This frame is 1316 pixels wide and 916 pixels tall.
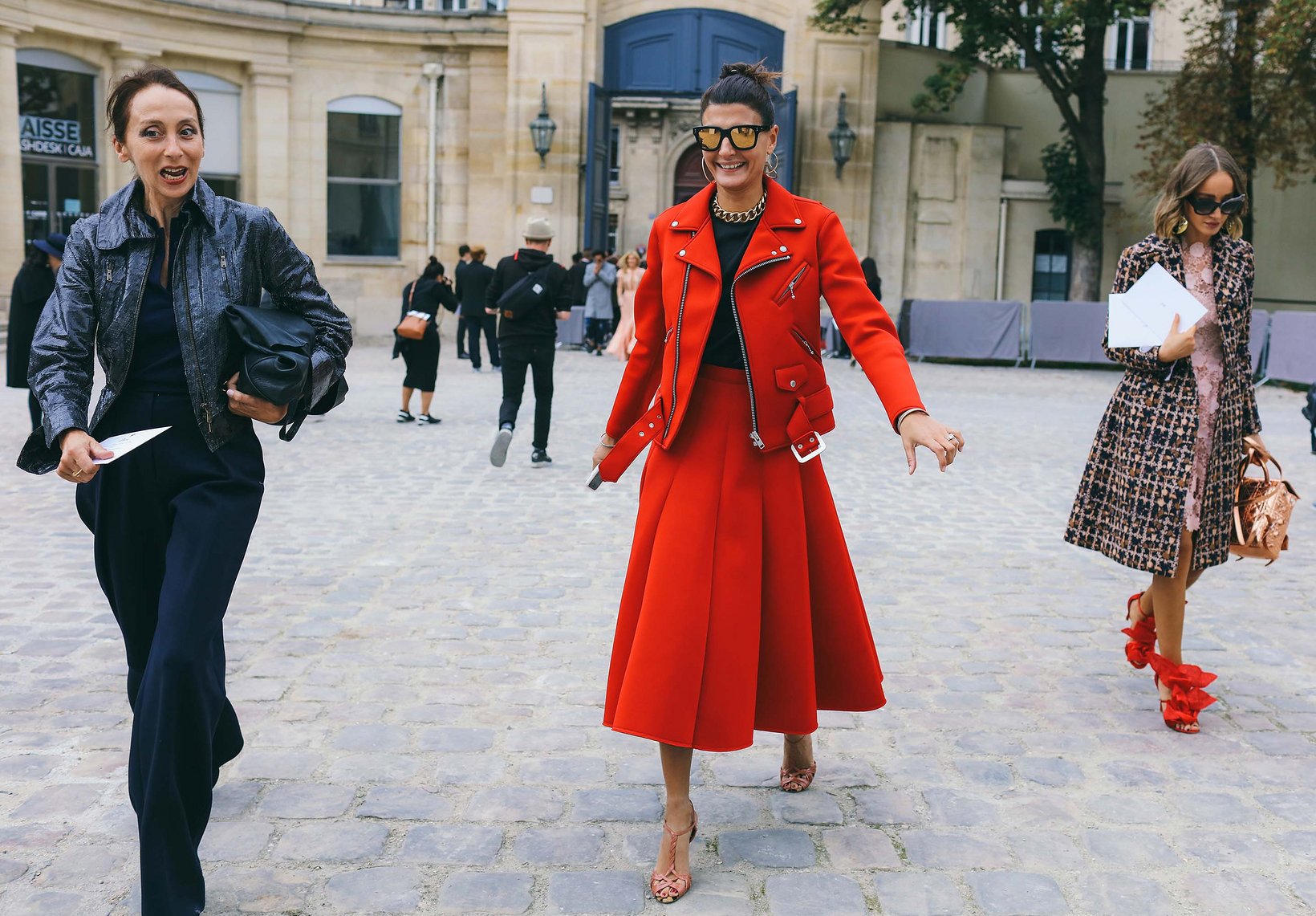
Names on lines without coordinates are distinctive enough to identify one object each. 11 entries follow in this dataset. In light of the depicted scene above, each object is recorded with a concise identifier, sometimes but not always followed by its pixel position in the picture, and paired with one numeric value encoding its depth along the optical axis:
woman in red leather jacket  3.38
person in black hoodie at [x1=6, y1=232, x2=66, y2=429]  10.07
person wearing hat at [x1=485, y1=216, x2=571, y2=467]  10.73
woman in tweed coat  4.57
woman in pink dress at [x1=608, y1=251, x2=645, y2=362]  20.52
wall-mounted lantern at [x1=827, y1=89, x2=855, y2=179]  24.00
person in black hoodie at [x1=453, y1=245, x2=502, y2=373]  19.52
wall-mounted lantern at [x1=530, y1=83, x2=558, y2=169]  24.27
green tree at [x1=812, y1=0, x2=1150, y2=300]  21.98
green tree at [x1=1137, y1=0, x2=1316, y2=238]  22.58
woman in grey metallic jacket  3.05
